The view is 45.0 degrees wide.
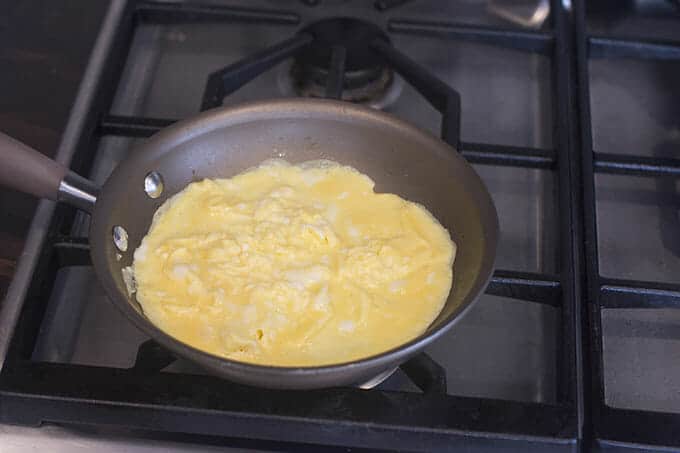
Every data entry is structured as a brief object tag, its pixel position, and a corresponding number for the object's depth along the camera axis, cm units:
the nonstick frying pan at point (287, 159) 61
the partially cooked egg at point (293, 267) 68
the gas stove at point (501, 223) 65
